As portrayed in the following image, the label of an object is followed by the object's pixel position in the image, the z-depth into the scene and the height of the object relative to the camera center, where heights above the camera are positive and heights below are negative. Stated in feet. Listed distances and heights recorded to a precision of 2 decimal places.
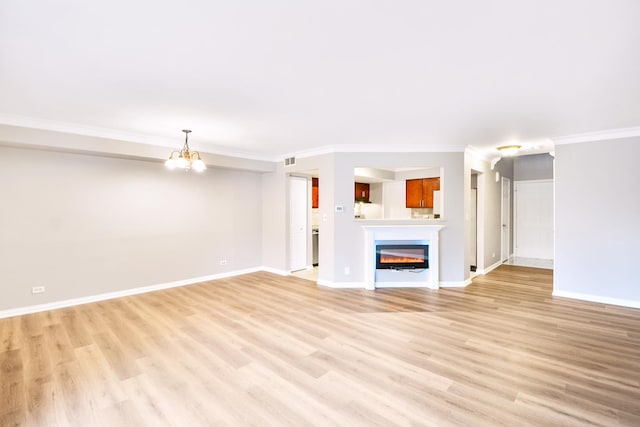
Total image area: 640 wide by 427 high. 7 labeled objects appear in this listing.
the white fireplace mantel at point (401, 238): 17.38 -1.70
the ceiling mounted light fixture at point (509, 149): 17.02 +3.33
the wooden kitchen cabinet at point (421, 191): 23.76 +1.35
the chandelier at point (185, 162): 13.71 +2.22
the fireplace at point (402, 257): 17.69 -2.85
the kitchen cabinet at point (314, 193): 25.24 +1.35
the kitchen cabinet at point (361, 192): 26.96 +1.52
